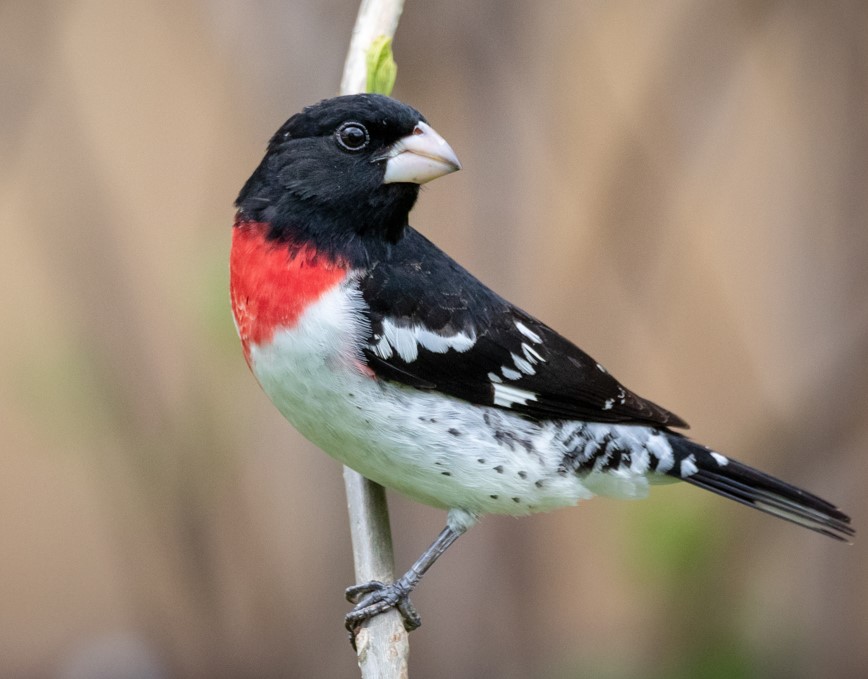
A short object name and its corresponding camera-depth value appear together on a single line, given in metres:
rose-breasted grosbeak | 5.11
